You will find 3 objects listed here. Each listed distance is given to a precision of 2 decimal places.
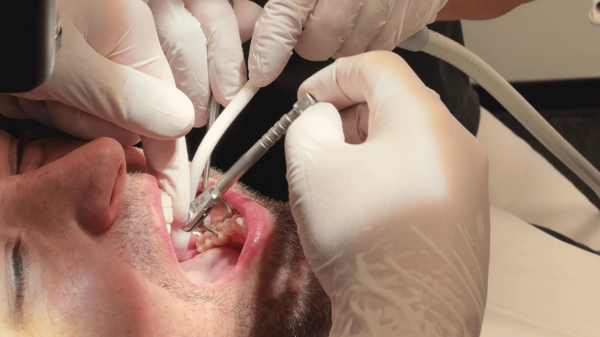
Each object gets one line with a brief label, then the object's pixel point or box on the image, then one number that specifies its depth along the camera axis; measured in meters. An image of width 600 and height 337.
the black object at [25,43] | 0.38
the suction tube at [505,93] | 0.59
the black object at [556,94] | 1.06
